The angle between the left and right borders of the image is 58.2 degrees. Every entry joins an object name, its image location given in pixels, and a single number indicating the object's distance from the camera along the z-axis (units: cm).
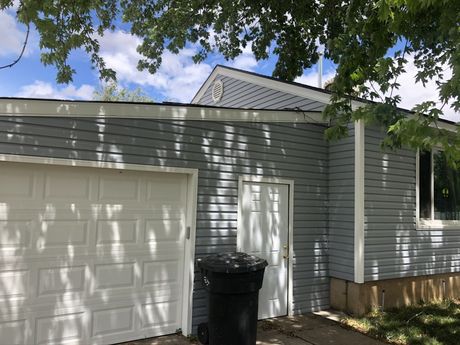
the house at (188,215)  466
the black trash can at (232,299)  499
